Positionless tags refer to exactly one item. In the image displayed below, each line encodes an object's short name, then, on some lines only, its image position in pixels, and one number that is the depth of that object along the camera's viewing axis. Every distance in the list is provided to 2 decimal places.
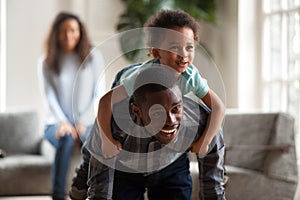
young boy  1.74
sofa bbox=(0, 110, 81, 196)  4.95
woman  4.72
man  1.74
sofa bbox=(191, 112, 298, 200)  4.18
